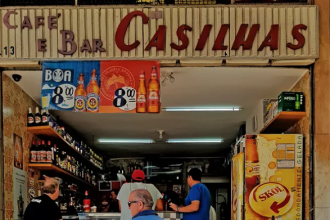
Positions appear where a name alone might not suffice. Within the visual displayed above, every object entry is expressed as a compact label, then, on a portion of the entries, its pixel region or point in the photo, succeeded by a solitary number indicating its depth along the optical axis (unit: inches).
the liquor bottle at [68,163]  417.9
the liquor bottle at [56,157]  360.5
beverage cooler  282.4
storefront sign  271.9
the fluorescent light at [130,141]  537.0
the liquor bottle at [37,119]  331.3
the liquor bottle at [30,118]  327.3
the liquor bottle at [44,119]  331.8
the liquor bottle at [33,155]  332.0
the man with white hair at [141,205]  183.0
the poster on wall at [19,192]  293.2
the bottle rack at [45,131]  331.0
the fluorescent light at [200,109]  386.3
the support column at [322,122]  268.7
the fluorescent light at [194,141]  538.3
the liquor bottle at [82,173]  502.8
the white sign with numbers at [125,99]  274.5
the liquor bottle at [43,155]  336.2
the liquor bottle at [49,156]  336.2
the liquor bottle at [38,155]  334.6
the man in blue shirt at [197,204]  287.7
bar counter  299.9
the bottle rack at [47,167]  331.6
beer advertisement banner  275.1
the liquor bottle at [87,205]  350.6
